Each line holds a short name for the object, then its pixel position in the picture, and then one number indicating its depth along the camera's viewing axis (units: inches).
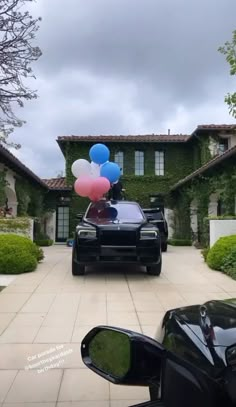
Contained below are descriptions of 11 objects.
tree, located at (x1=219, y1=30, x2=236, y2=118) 256.8
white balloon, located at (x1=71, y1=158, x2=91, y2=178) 486.3
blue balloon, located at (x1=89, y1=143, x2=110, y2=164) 498.3
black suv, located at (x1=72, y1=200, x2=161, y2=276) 362.3
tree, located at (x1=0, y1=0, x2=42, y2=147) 247.0
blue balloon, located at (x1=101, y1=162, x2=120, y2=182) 500.4
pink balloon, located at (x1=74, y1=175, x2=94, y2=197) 482.0
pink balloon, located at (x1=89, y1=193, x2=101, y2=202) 485.7
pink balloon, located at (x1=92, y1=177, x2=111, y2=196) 480.7
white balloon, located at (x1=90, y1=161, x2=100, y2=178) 496.7
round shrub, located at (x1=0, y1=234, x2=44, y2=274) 387.9
